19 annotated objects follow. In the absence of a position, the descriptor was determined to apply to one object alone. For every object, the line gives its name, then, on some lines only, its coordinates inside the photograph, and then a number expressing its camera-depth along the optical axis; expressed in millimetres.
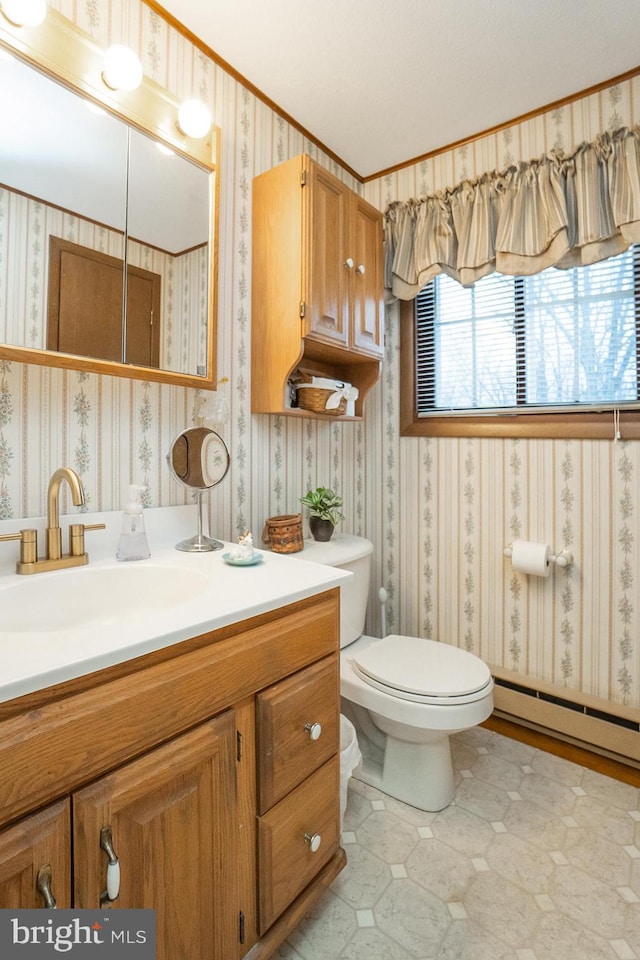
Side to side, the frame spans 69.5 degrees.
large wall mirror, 1043
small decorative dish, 1129
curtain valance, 1587
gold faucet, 1020
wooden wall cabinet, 1588
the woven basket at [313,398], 1755
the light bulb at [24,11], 987
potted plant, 1811
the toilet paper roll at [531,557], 1768
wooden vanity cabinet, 599
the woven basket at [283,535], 1641
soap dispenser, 1172
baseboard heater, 1659
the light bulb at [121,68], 1140
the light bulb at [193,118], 1325
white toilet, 1373
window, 1689
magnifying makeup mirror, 1317
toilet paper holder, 1766
